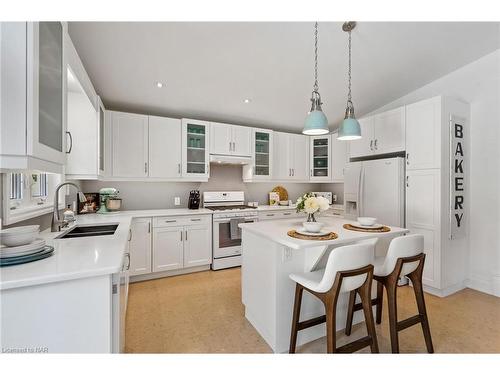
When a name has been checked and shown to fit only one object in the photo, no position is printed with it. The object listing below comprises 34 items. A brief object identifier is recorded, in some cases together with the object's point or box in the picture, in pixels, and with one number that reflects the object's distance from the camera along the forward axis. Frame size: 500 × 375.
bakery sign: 2.74
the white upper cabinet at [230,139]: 3.66
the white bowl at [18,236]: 1.18
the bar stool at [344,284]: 1.41
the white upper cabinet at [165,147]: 3.31
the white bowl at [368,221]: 2.09
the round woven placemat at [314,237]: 1.63
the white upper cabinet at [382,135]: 3.06
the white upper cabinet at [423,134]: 2.69
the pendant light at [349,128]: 2.08
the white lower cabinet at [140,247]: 2.95
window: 1.48
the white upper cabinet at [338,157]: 4.30
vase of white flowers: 1.91
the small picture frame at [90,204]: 2.98
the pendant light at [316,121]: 1.90
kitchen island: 1.72
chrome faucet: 1.82
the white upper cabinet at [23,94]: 0.94
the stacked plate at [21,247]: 1.11
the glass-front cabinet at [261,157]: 4.01
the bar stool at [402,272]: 1.63
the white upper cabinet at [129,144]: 3.10
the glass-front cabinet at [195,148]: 3.48
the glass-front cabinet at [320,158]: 4.44
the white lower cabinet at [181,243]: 3.08
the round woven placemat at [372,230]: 1.93
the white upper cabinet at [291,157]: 4.29
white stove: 3.41
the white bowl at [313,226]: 1.77
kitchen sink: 1.95
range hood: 3.65
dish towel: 3.47
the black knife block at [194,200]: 3.68
